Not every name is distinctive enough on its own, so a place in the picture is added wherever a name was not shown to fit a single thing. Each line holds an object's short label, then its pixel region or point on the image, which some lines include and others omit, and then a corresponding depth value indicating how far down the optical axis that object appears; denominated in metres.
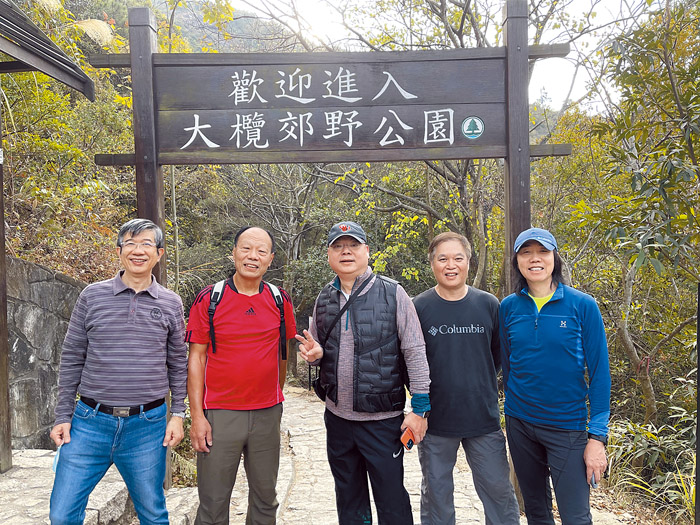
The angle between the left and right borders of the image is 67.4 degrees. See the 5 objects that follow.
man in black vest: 2.48
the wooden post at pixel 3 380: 3.23
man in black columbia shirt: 2.53
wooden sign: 3.33
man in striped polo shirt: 2.21
